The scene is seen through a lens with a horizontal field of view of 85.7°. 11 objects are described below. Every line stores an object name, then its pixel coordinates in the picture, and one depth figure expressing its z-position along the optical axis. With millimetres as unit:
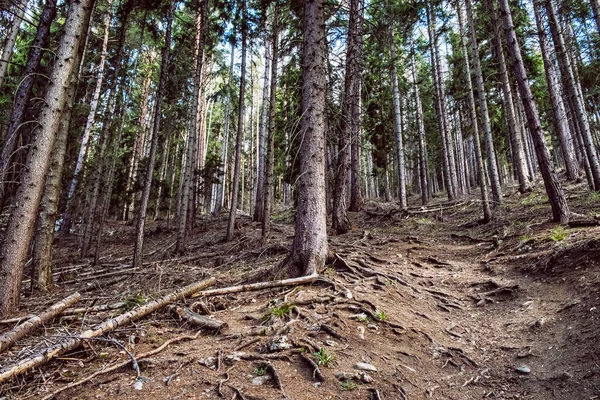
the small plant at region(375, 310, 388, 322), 4562
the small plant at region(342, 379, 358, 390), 3159
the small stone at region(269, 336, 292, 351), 3682
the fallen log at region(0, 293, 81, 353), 3666
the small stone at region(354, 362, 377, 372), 3477
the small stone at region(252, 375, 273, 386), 3129
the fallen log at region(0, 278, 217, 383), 3075
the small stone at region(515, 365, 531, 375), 3639
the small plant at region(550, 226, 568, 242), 6539
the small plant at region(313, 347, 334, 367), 3484
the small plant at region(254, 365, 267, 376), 3275
